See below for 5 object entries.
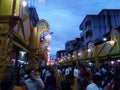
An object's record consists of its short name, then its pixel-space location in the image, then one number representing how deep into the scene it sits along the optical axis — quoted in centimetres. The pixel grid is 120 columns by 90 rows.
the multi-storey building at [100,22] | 2485
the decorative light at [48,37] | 1359
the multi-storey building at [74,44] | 3797
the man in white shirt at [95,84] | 247
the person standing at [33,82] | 339
